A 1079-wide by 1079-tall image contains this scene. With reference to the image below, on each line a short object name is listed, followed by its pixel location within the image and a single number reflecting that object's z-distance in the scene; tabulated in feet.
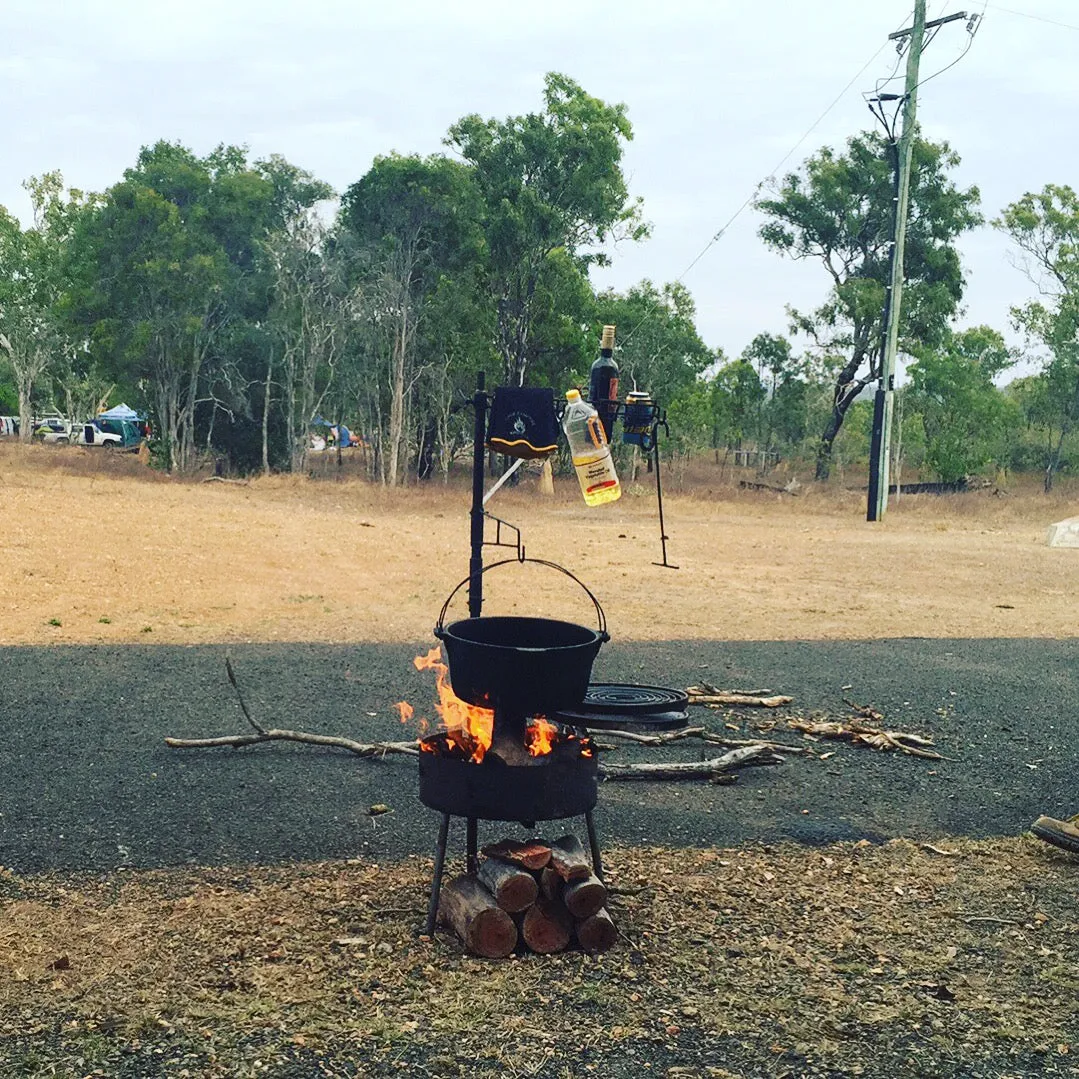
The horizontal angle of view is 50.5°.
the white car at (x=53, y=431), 160.25
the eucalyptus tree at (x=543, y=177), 93.81
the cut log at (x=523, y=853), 11.43
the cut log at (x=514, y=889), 11.18
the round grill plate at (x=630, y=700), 12.10
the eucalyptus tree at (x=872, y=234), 102.83
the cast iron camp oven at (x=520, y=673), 11.27
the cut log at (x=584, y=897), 11.26
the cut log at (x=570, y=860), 11.42
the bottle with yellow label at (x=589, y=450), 15.17
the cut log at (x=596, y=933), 11.34
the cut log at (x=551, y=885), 11.45
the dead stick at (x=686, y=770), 17.53
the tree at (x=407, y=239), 93.56
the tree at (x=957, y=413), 119.44
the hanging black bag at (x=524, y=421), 15.61
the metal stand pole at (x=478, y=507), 15.28
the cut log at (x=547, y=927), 11.30
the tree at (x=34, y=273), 132.98
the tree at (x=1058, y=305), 118.73
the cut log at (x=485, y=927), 11.14
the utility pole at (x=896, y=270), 70.13
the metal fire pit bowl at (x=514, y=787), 11.50
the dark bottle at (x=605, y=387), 16.17
